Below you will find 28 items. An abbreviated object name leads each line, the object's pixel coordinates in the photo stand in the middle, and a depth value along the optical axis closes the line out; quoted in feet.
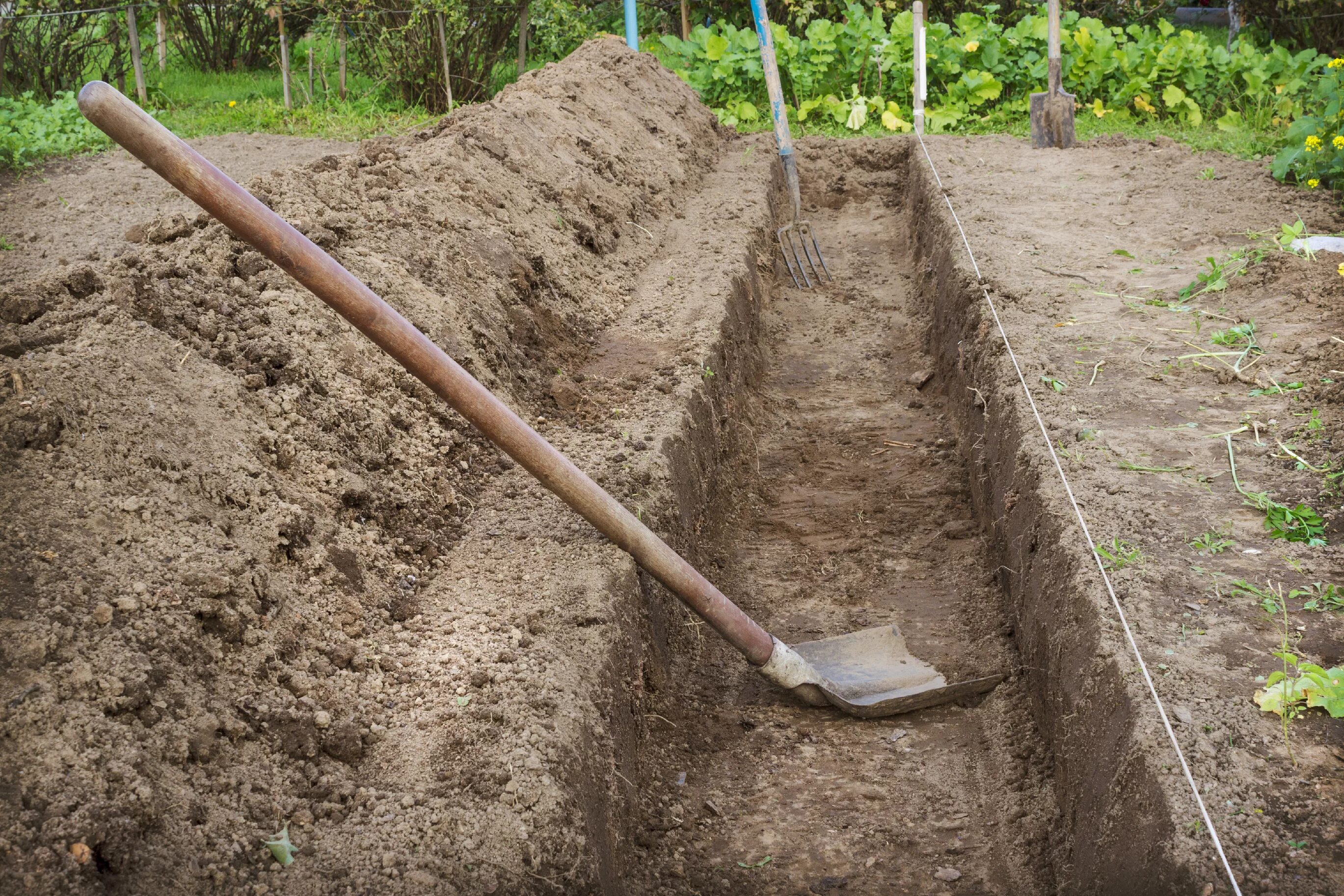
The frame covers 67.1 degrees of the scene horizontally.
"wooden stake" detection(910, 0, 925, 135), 28.37
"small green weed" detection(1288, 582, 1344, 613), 8.78
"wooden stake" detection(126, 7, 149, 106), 30.45
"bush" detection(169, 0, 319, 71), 36.06
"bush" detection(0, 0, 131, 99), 30.99
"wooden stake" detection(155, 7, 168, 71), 30.99
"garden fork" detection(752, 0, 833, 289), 23.77
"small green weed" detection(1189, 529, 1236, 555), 9.75
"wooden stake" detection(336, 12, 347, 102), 30.71
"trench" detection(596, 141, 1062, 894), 9.09
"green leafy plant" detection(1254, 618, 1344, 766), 7.52
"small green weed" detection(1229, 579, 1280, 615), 8.87
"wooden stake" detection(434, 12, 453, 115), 30.30
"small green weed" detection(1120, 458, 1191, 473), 11.17
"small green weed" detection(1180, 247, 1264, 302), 15.94
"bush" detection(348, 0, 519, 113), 31.04
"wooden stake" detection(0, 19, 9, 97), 30.55
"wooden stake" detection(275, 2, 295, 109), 30.83
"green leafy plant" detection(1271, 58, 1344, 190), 20.98
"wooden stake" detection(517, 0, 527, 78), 32.40
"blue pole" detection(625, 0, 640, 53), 29.48
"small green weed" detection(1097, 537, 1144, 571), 9.64
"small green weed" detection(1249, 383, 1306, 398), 12.64
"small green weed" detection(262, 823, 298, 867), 6.50
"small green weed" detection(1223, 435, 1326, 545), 9.81
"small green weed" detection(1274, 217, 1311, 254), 16.94
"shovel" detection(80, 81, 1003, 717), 7.39
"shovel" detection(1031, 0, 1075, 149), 27.76
